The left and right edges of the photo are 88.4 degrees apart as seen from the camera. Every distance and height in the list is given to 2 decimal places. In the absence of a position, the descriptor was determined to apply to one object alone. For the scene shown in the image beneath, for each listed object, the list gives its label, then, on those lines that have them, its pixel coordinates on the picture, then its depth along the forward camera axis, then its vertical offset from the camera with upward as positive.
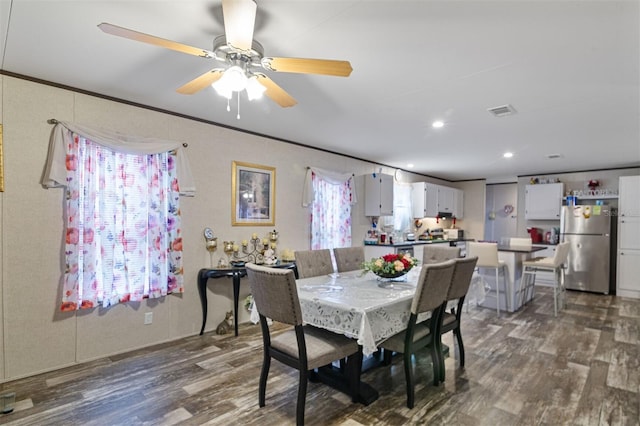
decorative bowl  2.83 -0.55
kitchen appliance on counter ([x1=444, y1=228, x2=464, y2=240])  8.14 -0.56
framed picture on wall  4.05 +0.19
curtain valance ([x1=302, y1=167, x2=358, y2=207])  4.82 +0.48
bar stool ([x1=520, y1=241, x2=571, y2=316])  4.58 -0.85
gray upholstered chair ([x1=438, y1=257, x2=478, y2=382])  2.66 -0.69
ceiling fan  1.58 +0.83
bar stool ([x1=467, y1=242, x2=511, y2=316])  4.52 -0.68
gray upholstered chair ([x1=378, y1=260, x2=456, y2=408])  2.27 -0.85
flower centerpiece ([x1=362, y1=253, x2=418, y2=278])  2.81 -0.48
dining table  2.11 -0.68
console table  3.59 -0.78
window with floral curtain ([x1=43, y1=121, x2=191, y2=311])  2.82 -0.10
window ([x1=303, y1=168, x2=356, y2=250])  4.97 +0.08
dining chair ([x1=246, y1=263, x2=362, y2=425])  2.01 -0.91
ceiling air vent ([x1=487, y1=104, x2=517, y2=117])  3.13 +0.99
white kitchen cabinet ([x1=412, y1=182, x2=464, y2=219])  7.08 +0.26
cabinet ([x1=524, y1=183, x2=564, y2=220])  6.83 +0.25
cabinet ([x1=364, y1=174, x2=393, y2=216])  5.88 +0.28
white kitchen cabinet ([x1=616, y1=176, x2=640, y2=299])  5.68 -0.42
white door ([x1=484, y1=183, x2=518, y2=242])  7.86 -0.02
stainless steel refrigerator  5.90 -0.59
